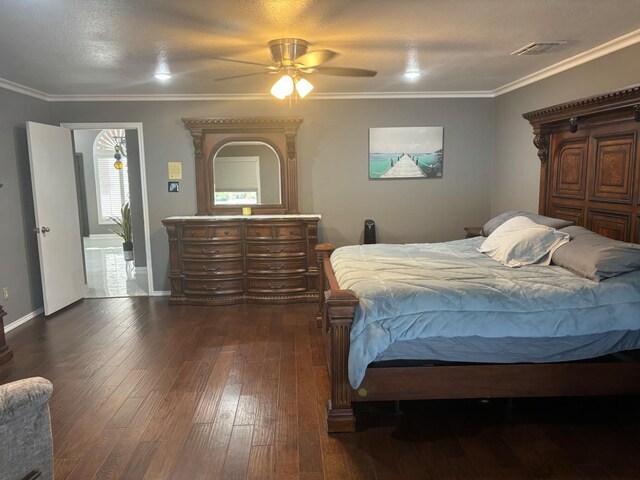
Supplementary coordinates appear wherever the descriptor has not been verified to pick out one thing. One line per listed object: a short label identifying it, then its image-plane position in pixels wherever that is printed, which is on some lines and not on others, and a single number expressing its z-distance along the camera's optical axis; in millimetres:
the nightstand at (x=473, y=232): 5039
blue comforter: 2543
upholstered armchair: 1529
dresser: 5199
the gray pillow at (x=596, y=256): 2746
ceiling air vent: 3431
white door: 4723
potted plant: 8298
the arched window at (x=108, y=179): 10484
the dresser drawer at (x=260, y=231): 5203
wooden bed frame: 2635
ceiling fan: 3197
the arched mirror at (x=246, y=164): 5441
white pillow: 3334
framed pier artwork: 5602
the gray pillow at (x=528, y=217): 3728
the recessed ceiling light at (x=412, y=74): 4363
